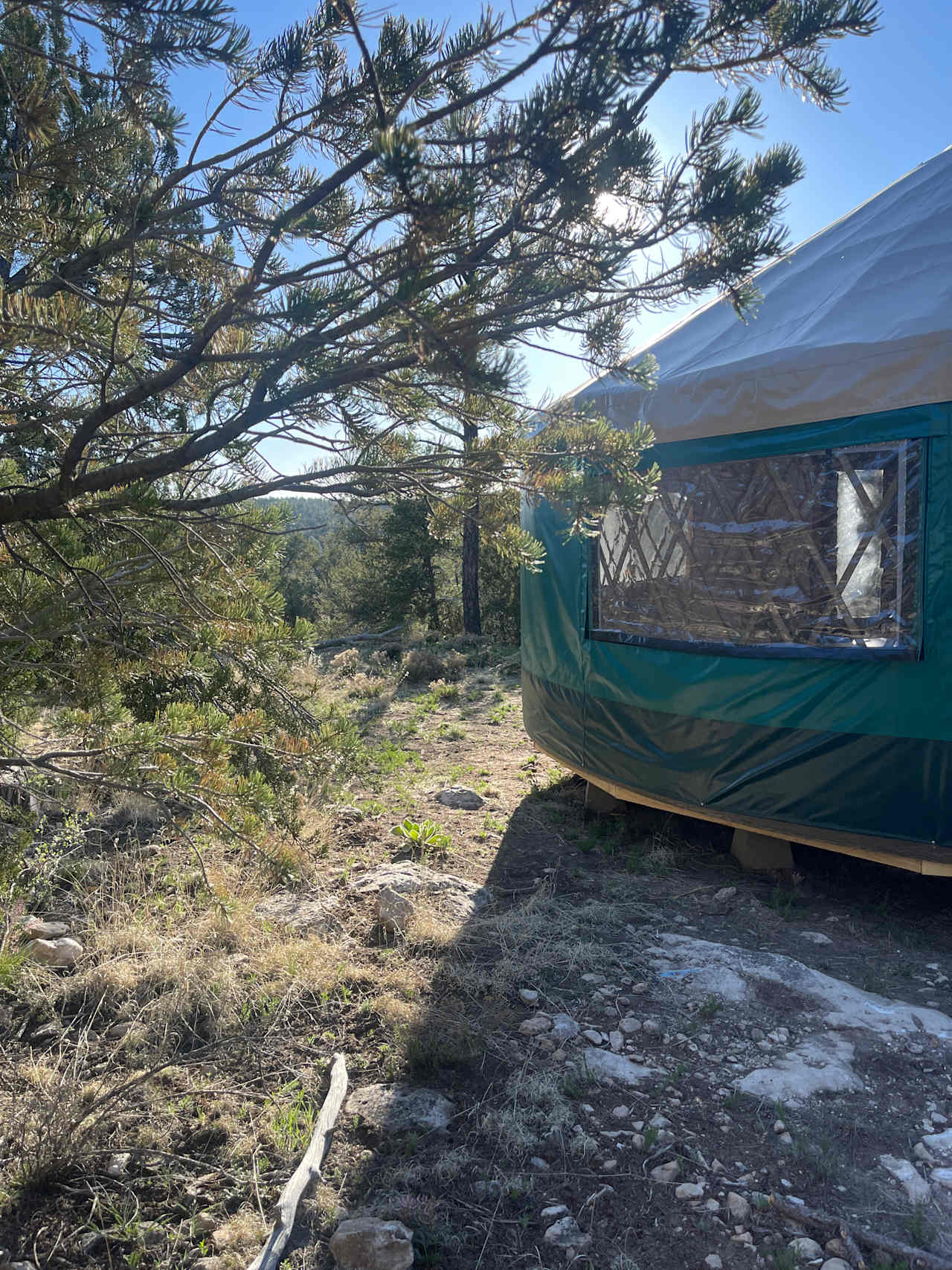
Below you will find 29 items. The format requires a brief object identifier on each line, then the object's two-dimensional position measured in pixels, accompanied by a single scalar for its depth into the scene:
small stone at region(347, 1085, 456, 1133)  2.11
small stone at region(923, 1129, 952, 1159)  1.98
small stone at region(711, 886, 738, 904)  3.47
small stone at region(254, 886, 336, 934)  3.10
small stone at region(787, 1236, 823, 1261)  1.69
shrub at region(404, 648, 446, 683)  9.20
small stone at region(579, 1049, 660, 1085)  2.30
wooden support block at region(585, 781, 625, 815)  4.57
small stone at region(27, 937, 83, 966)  2.76
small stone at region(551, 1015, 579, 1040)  2.48
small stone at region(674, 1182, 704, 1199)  1.86
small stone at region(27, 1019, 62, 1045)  2.45
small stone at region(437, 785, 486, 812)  4.75
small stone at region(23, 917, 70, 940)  2.93
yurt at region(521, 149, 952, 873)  3.09
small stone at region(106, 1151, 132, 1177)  1.92
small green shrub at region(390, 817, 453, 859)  3.96
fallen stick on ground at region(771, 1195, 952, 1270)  1.66
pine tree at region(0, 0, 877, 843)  1.40
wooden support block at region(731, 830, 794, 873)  3.75
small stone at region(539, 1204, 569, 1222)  1.82
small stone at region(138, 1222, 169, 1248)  1.75
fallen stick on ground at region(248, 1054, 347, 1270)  1.63
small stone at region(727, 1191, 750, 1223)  1.80
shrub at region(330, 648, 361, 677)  9.23
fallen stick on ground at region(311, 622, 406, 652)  12.39
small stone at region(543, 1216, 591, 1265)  1.74
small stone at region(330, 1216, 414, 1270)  1.65
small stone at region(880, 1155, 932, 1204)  1.85
